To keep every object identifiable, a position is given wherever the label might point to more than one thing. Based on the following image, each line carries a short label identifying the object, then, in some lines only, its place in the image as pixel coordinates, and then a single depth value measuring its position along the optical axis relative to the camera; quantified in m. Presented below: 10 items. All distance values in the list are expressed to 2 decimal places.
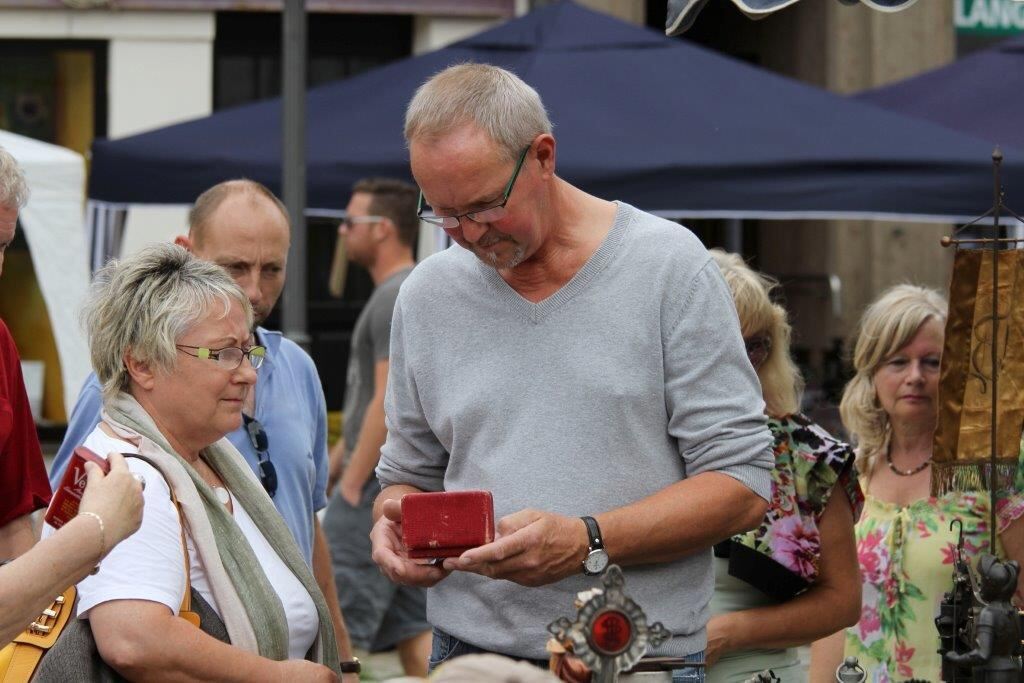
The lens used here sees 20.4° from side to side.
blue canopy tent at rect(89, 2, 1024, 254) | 11.31
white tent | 13.31
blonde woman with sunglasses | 6.15
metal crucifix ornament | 3.98
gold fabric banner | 5.42
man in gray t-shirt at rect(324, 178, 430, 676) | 11.14
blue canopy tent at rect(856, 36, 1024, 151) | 13.54
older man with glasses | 4.80
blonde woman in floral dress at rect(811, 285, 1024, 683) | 6.86
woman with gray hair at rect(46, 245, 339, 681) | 4.80
